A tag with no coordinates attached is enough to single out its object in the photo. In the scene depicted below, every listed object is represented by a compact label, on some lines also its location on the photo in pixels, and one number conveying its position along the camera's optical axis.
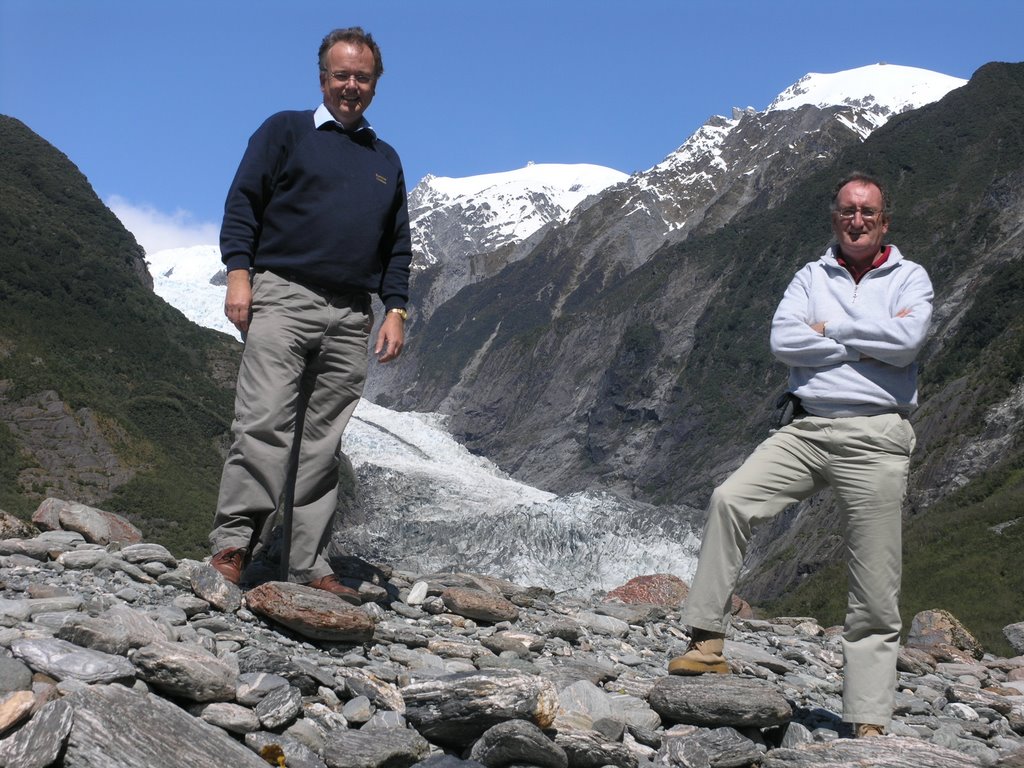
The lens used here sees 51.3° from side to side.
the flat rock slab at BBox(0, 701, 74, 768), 3.49
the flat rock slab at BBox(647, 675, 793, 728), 4.76
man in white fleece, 4.72
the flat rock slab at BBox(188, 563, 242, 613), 5.43
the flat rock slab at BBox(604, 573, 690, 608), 10.91
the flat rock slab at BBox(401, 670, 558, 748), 4.33
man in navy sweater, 5.60
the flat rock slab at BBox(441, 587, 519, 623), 6.85
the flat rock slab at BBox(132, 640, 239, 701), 4.11
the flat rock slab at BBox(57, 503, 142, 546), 7.35
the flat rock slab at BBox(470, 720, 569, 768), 4.11
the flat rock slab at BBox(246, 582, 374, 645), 5.28
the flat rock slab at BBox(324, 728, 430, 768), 4.00
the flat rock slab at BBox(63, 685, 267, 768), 3.58
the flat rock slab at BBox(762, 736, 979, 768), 4.18
